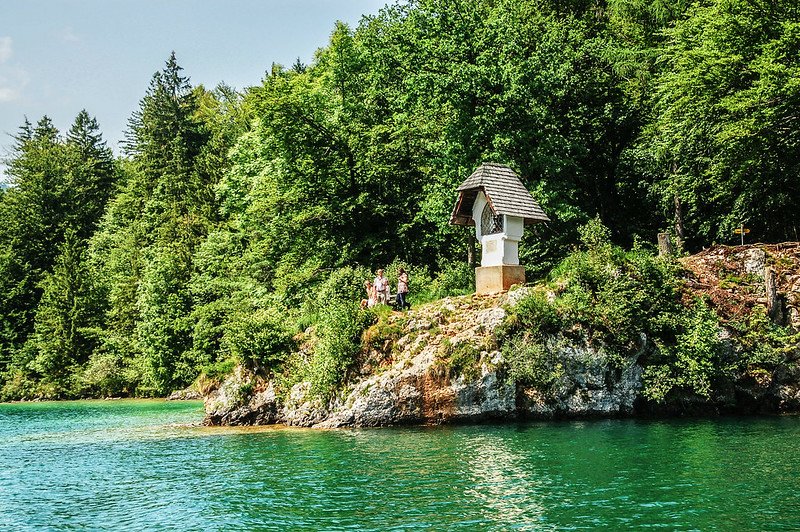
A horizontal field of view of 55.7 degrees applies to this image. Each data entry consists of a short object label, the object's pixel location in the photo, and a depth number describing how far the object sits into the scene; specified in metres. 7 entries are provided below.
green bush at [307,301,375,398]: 24.61
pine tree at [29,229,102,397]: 56.49
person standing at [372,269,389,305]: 27.64
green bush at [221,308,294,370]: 26.33
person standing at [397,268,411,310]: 27.19
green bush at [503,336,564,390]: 22.97
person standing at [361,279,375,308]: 27.94
